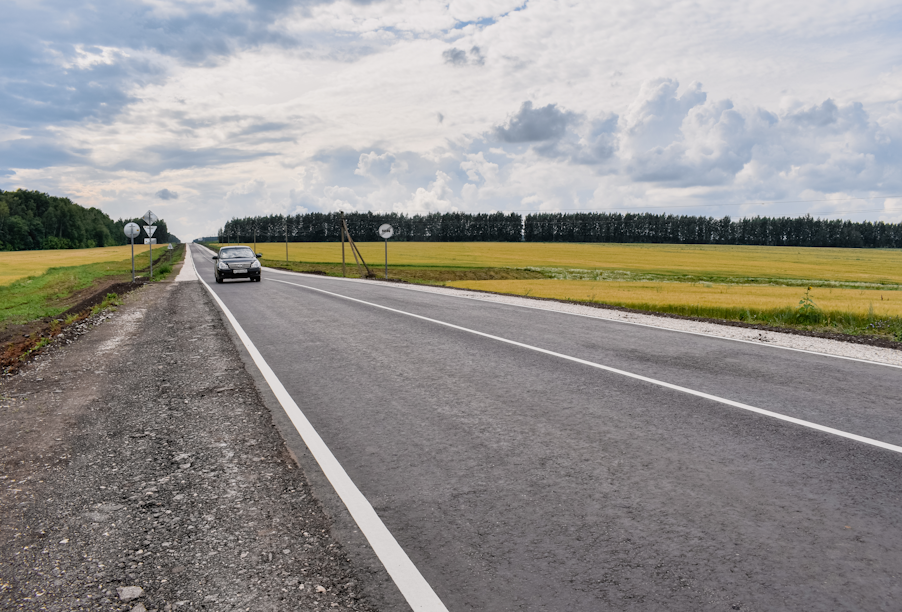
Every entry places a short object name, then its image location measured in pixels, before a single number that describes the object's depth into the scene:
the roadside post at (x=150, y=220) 28.70
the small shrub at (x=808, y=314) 14.35
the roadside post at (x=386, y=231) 29.67
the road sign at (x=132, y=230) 25.61
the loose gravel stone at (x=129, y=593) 2.62
